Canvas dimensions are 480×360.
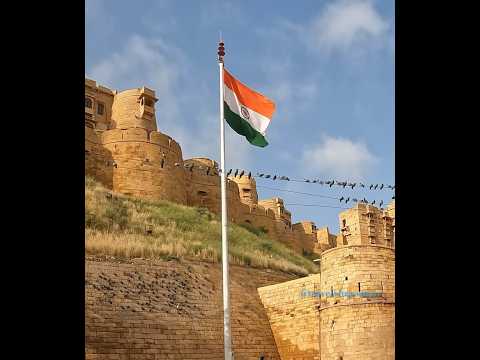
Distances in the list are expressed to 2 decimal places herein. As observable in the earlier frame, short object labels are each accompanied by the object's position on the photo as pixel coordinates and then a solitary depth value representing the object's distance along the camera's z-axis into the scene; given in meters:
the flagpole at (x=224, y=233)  11.01
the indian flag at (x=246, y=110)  12.61
